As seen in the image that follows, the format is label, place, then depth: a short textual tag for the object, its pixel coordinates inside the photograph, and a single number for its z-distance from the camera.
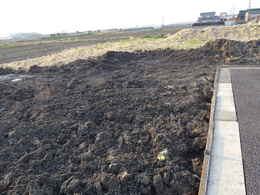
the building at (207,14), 48.42
